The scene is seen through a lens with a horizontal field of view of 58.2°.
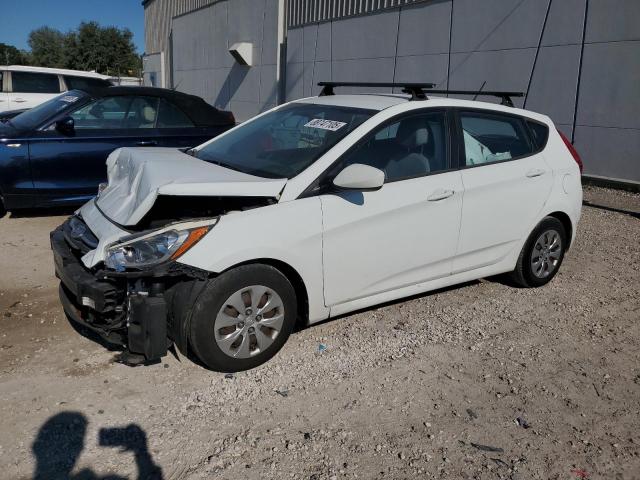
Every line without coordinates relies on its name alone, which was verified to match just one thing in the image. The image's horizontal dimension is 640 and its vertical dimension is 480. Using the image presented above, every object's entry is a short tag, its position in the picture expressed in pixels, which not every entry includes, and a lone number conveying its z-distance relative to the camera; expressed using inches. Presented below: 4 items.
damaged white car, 128.2
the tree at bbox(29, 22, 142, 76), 2581.2
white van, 465.1
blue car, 249.9
